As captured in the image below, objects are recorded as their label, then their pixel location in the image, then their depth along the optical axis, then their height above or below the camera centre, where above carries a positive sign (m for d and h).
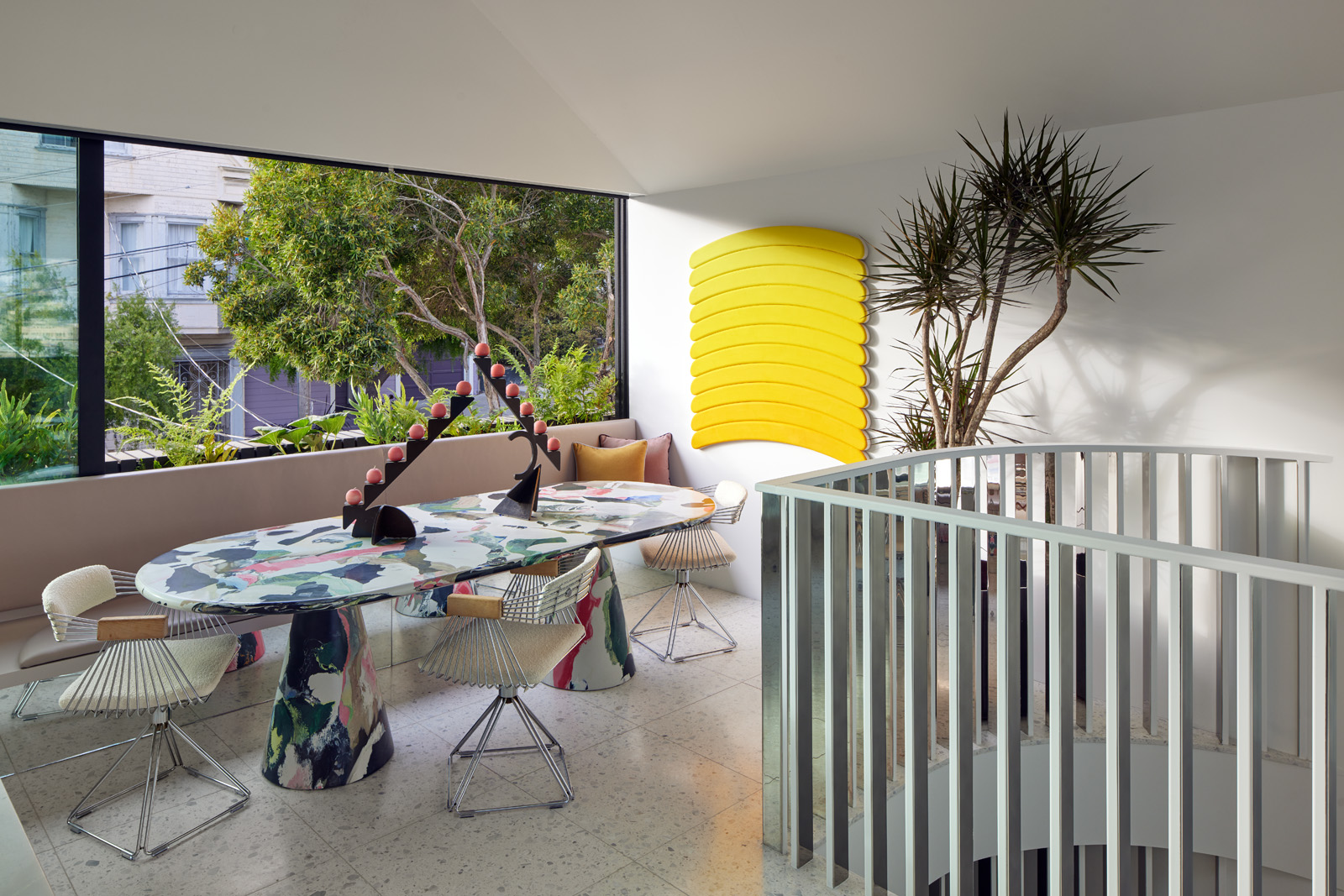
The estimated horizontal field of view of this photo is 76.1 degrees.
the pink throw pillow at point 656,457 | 5.88 -0.03
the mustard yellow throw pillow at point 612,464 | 5.64 -0.08
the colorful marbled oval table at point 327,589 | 2.80 -0.44
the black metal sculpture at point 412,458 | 3.42 -0.13
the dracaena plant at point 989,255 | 3.53 +0.85
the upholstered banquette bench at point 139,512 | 3.44 -0.28
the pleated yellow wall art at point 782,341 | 4.92 +0.68
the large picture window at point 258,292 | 3.91 +1.23
